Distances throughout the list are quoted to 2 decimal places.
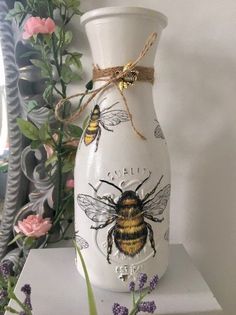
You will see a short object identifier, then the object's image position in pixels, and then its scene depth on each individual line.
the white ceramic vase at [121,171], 0.35
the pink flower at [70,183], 0.51
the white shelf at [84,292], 0.36
